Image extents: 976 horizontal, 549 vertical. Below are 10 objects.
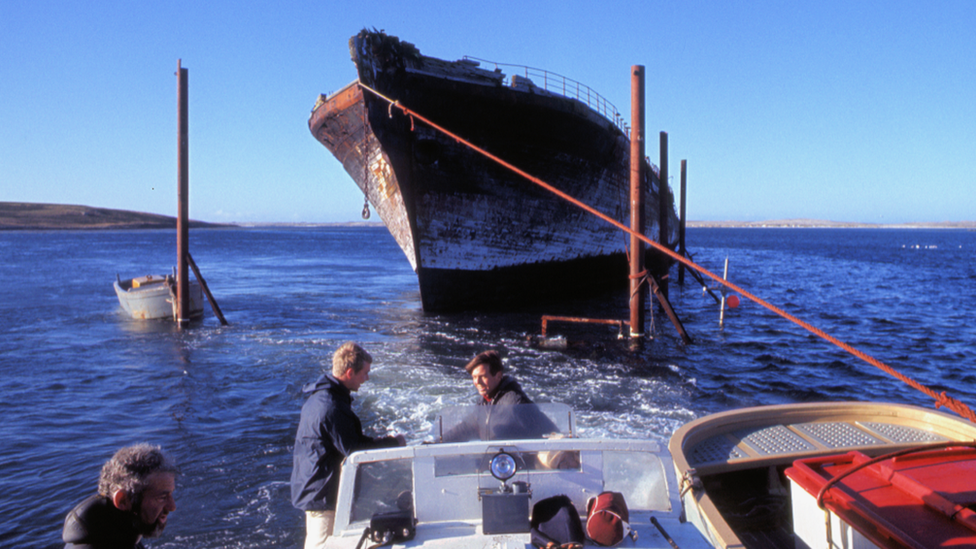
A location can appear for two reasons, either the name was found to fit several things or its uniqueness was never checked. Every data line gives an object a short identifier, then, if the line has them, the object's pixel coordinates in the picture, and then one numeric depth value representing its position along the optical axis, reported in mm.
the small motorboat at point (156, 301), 16016
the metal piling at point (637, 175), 11008
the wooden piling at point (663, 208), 17169
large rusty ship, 13461
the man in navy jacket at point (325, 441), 3123
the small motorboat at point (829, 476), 3025
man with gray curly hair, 2027
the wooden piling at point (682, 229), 28044
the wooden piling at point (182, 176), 13727
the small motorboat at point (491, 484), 2674
